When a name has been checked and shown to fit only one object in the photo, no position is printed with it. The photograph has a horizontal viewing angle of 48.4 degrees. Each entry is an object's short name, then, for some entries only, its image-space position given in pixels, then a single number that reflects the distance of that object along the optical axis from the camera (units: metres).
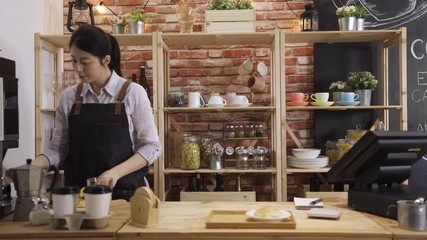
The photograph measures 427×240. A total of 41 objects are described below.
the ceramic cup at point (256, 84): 3.71
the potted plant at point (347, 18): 3.55
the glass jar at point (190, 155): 3.52
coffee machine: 2.05
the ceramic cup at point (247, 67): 3.80
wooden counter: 1.58
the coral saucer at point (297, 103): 3.60
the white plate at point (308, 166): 3.52
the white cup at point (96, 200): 1.67
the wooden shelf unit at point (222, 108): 3.49
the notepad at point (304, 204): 2.04
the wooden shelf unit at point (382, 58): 3.48
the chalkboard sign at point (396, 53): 3.85
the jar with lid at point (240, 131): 3.78
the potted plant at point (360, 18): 3.57
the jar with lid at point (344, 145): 3.53
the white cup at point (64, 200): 1.68
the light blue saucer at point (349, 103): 3.55
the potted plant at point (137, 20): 3.59
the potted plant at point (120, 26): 3.66
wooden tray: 1.68
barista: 2.44
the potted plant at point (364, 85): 3.58
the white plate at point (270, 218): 1.72
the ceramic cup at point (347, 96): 3.54
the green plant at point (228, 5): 3.56
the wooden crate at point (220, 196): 3.50
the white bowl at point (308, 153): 3.53
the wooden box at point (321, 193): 3.41
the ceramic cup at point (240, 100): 3.57
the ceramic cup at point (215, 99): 3.55
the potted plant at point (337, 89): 3.59
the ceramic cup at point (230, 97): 3.58
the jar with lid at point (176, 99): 3.61
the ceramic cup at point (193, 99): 3.58
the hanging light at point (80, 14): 3.68
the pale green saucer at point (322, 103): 3.55
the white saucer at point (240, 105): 3.56
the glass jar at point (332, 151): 3.62
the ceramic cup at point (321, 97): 3.56
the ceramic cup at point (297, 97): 3.59
